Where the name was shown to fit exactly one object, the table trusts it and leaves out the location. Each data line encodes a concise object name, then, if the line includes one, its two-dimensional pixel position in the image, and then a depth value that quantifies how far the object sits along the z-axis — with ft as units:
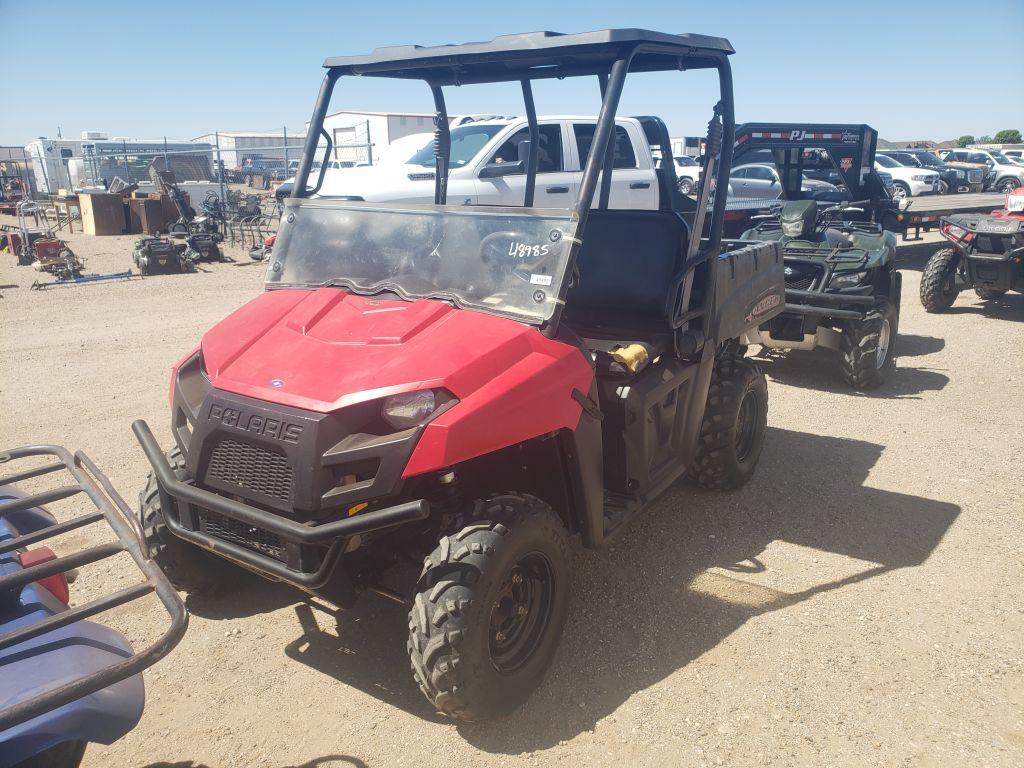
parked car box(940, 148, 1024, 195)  88.53
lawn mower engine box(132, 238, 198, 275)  44.60
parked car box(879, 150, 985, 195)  81.87
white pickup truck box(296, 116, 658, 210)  28.19
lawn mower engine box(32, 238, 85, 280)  43.77
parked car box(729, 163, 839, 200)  55.62
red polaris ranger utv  8.40
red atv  29.96
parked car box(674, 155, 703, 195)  57.98
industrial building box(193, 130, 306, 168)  142.10
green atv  21.88
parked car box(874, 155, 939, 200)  76.23
